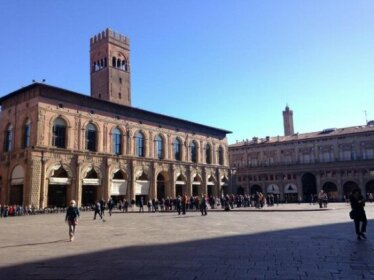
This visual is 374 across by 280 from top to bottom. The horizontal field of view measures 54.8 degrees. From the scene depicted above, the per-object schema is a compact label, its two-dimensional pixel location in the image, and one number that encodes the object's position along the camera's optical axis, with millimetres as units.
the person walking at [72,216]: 11922
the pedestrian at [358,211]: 10078
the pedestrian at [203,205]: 24325
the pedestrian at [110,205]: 27295
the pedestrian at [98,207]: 22942
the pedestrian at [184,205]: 26159
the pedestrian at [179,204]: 26753
